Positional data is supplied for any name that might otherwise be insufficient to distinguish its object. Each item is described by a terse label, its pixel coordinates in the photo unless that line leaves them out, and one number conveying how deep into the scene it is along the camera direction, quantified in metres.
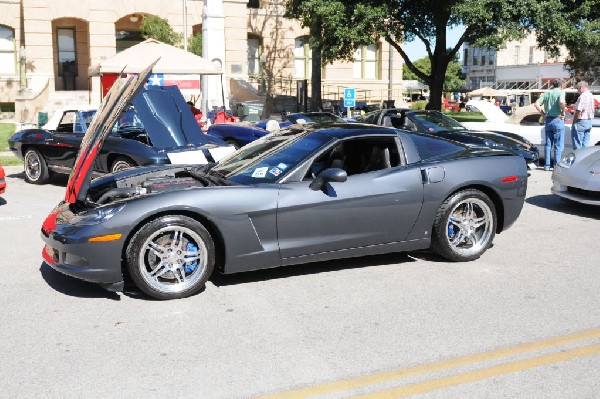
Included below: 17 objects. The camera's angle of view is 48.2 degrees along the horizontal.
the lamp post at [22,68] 28.77
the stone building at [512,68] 63.84
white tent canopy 18.08
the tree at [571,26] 19.33
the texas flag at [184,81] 23.48
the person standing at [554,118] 12.50
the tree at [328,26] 19.80
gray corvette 5.11
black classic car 10.01
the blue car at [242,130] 13.66
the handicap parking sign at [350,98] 20.02
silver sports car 8.47
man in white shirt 12.14
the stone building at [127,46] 29.20
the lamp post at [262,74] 34.59
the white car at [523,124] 13.16
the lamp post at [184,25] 29.27
